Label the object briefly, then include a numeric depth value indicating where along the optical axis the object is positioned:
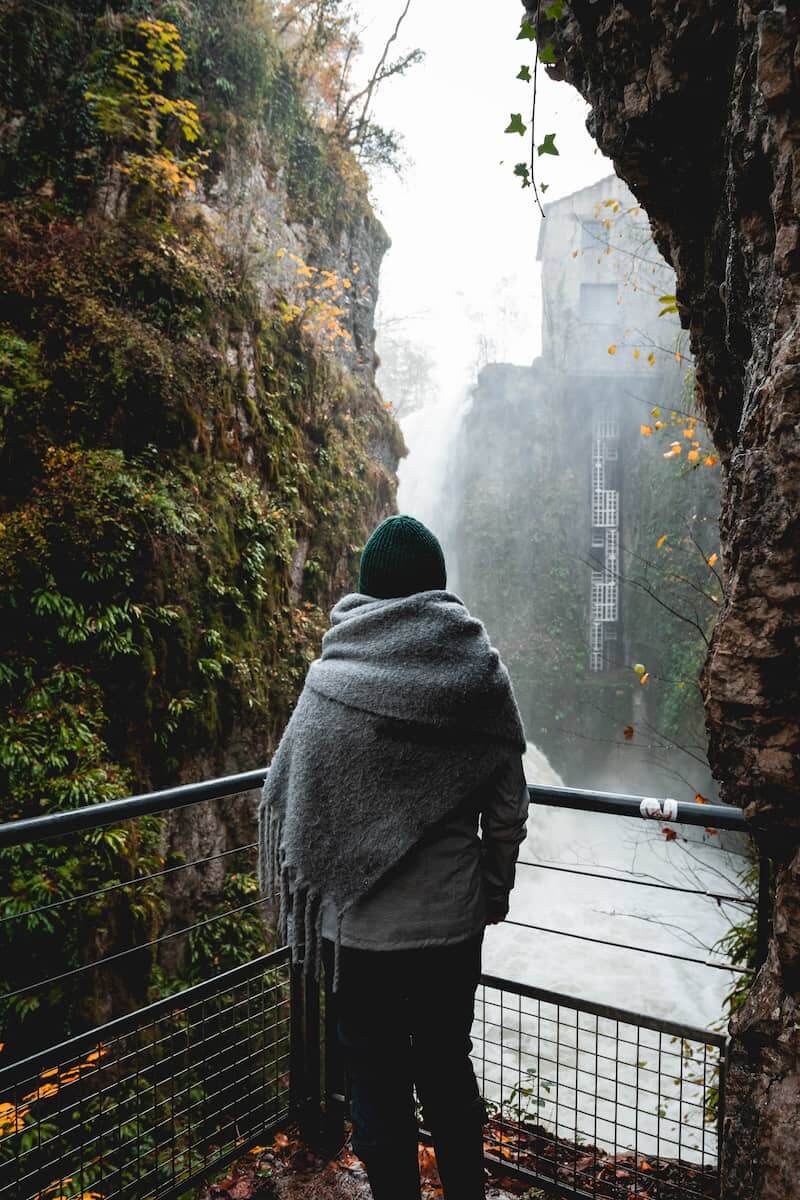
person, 1.47
